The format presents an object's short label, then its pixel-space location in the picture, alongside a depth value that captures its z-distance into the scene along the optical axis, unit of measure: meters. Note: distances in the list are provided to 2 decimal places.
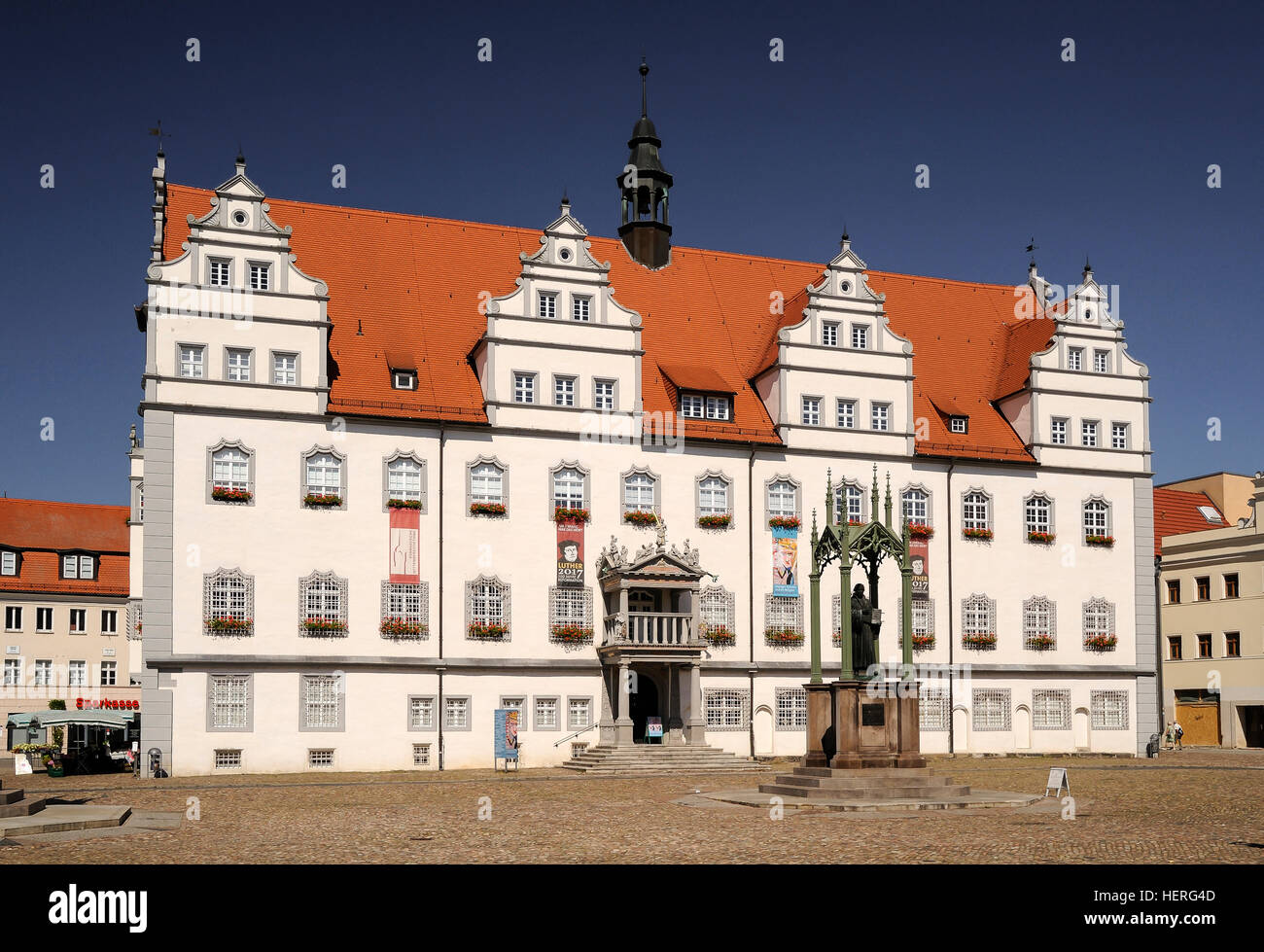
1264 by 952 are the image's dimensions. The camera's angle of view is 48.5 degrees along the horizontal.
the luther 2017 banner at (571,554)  42.53
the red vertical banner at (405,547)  40.88
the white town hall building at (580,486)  39.44
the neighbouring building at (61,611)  65.38
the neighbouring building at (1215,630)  56.34
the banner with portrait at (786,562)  45.00
